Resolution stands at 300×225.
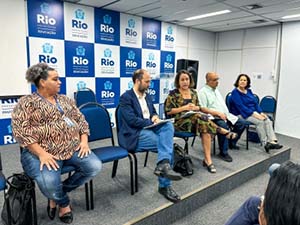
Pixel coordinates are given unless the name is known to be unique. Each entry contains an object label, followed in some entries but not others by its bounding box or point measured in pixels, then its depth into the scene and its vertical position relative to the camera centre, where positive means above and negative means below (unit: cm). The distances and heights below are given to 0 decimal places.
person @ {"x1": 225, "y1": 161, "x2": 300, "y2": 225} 72 -35
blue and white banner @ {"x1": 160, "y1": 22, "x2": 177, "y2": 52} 536 +85
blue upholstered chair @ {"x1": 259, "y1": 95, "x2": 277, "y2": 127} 503 -53
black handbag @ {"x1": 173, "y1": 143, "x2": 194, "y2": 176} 273 -93
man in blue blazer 217 -51
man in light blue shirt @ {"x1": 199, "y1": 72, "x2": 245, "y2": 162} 315 -37
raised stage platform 196 -106
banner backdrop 377 +47
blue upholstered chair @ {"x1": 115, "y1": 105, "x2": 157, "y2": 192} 244 -41
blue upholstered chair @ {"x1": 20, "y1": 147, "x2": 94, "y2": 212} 172 -85
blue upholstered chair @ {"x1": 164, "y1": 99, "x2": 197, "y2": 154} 289 -66
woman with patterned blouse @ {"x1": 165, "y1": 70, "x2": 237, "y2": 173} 285 -44
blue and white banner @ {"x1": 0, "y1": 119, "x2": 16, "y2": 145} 367 -86
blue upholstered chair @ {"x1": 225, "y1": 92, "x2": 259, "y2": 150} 354 -79
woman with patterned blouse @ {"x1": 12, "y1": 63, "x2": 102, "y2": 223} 172 -49
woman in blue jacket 347 -47
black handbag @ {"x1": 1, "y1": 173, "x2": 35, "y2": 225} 162 -82
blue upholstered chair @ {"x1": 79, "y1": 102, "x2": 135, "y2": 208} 218 -52
